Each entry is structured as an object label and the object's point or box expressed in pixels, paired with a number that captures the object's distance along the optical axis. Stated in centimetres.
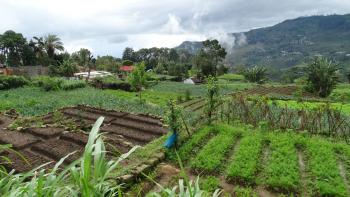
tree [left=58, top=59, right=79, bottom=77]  3858
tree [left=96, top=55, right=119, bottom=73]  5959
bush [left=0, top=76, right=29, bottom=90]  2542
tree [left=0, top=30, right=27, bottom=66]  5103
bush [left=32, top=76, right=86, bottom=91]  2521
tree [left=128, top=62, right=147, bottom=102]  2044
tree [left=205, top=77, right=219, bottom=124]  1037
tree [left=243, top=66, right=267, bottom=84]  4716
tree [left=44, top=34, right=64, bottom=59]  4978
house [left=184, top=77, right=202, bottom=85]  4836
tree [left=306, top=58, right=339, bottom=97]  2900
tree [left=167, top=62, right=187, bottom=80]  5356
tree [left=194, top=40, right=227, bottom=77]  4916
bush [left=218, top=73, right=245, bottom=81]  5274
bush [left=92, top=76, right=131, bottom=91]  3039
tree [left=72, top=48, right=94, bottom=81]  5831
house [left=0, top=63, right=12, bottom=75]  3437
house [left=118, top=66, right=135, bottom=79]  4950
